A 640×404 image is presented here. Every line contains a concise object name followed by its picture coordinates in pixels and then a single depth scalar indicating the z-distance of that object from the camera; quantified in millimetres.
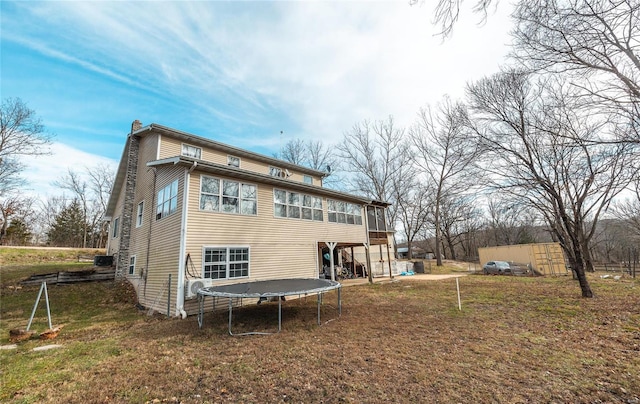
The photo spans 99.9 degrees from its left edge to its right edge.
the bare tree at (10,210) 25656
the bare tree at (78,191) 32406
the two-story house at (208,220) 9461
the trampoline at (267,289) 7008
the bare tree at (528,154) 10664
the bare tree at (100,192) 32641
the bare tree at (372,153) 31250
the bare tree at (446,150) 12508
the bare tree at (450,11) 3679
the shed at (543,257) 22297
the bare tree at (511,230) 39562
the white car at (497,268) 22234
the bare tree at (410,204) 32500
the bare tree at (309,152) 33062
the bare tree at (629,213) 27348
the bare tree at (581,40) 4676
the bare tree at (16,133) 21547
